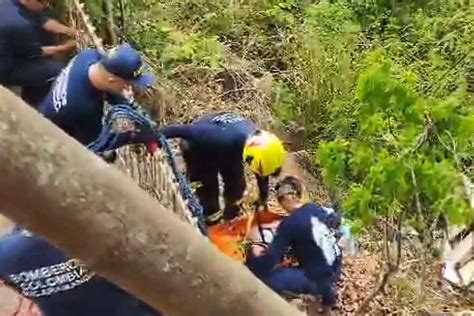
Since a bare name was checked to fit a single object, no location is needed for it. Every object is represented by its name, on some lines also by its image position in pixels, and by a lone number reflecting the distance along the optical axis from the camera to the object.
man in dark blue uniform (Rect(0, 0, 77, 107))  4.02
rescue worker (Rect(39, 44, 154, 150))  3.29
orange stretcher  3.68
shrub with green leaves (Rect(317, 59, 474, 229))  2.87
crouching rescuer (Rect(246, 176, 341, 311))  3.21
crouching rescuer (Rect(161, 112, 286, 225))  3.58
